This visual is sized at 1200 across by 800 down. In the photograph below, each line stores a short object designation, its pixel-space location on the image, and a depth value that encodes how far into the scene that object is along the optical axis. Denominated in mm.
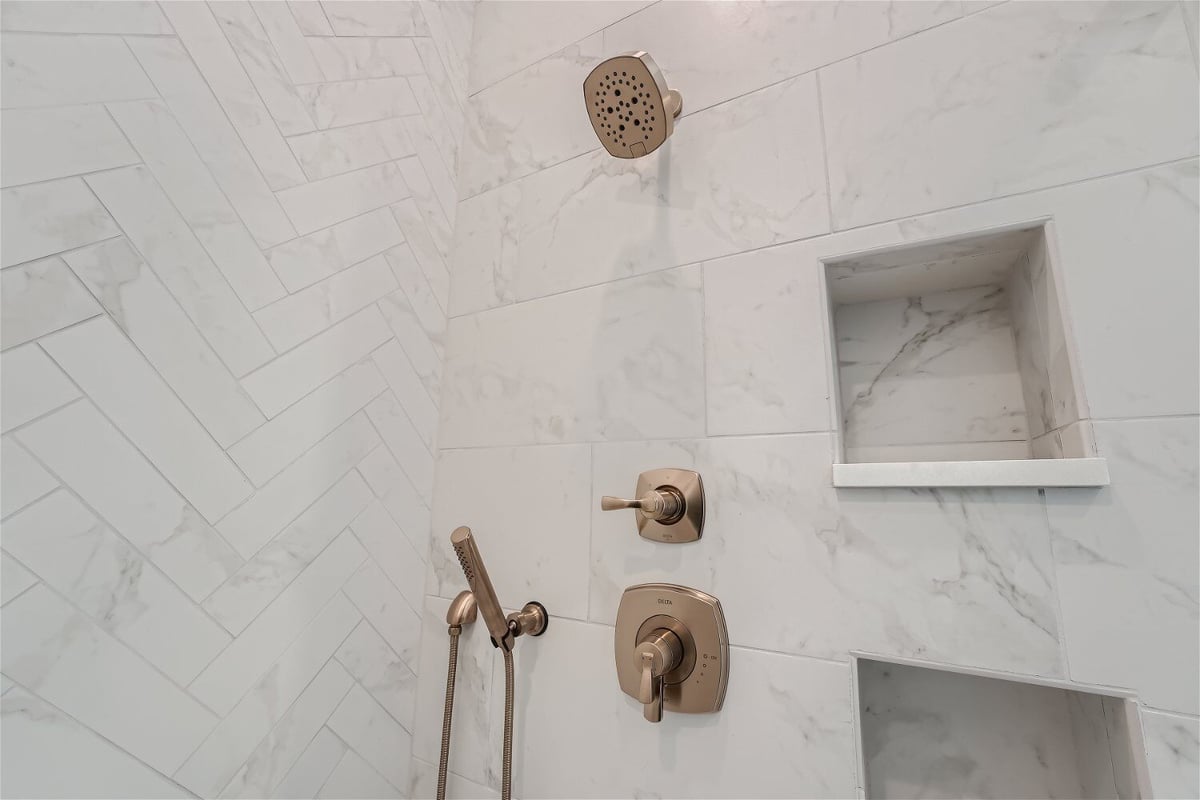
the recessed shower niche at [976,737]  660
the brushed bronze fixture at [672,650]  711
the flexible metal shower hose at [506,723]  827
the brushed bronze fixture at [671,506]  779
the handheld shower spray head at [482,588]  805
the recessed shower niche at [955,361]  652
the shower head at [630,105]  794
